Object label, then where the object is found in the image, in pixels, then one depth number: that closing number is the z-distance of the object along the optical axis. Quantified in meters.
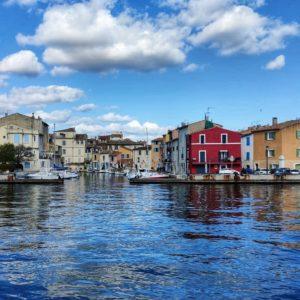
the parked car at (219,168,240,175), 58.21
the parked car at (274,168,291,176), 56.26
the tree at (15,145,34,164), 69.99
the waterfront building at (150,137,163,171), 102.53
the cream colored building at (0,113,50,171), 78.93
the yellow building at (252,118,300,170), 61.26
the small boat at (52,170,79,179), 75.22
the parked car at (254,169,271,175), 57.93
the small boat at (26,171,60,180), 62.43
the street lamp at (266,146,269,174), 62.68
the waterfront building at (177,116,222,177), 70.88
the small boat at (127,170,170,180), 63.12
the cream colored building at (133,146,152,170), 110.00
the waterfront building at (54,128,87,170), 120.16
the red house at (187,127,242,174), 65.36
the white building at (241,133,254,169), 65.78
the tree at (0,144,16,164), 67.15
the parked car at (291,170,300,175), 57.44
